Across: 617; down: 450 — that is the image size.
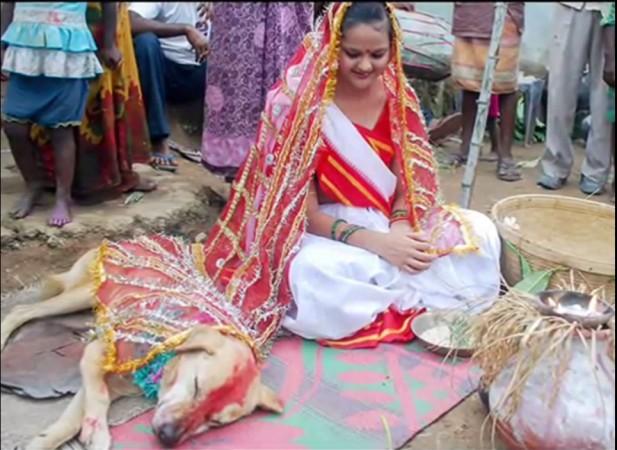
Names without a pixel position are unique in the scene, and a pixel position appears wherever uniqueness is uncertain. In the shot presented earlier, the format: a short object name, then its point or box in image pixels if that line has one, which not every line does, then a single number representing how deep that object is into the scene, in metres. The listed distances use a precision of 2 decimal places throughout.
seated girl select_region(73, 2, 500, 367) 2.60
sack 5.19
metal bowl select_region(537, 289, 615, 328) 1.93
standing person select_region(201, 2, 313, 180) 3.77
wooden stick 3.16
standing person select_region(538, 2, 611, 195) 4.38
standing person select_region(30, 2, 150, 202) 3.87
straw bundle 1.90
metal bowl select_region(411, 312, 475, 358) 2.59
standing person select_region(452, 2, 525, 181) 4.68
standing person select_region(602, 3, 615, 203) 4.04
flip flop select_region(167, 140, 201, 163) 4.52
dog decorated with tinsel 2.15
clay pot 1.89
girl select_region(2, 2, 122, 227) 3.42
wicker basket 2.56
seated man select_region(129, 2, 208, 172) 4.27
